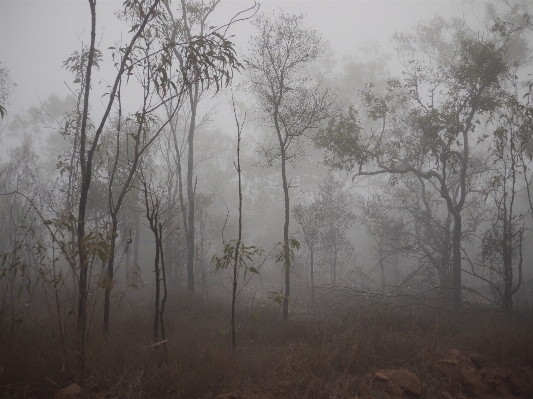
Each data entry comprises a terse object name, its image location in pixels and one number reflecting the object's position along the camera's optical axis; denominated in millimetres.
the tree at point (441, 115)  11992
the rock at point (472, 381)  5137
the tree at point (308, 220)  18469
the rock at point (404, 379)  4785
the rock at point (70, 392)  3421
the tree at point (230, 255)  4867
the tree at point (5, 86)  18016
